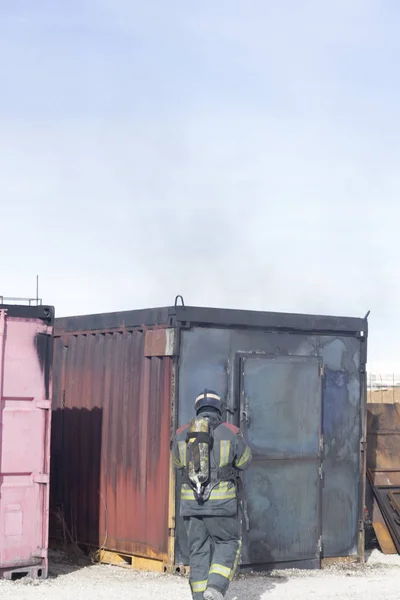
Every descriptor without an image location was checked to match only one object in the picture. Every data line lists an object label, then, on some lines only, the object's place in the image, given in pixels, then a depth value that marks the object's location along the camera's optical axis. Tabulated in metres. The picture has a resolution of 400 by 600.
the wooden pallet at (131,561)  10.70
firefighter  8.44
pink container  9.65
